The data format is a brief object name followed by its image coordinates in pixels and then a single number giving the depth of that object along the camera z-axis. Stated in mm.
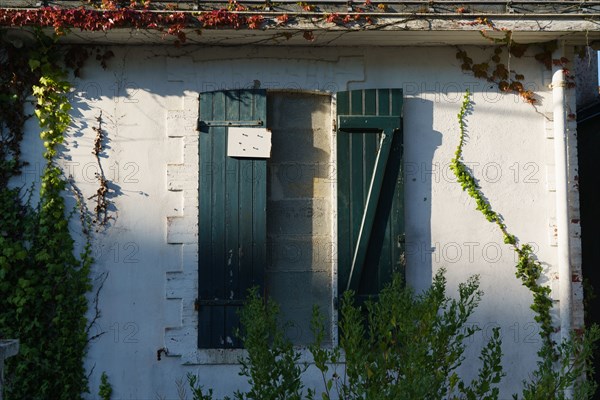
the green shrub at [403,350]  4098
